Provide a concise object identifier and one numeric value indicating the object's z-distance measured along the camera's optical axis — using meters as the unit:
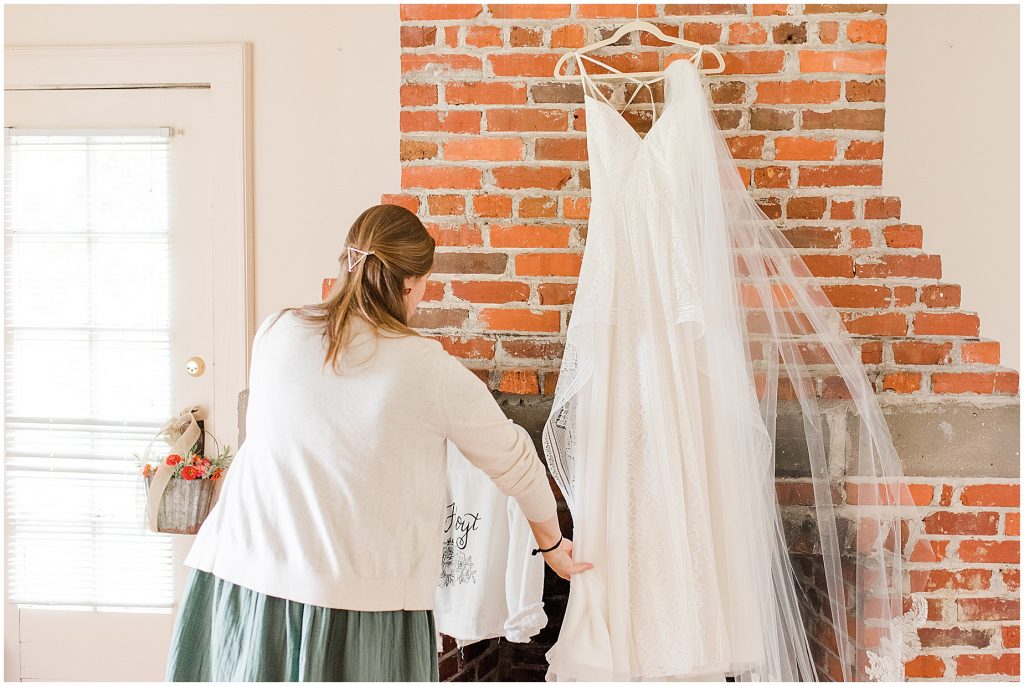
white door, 2.42
